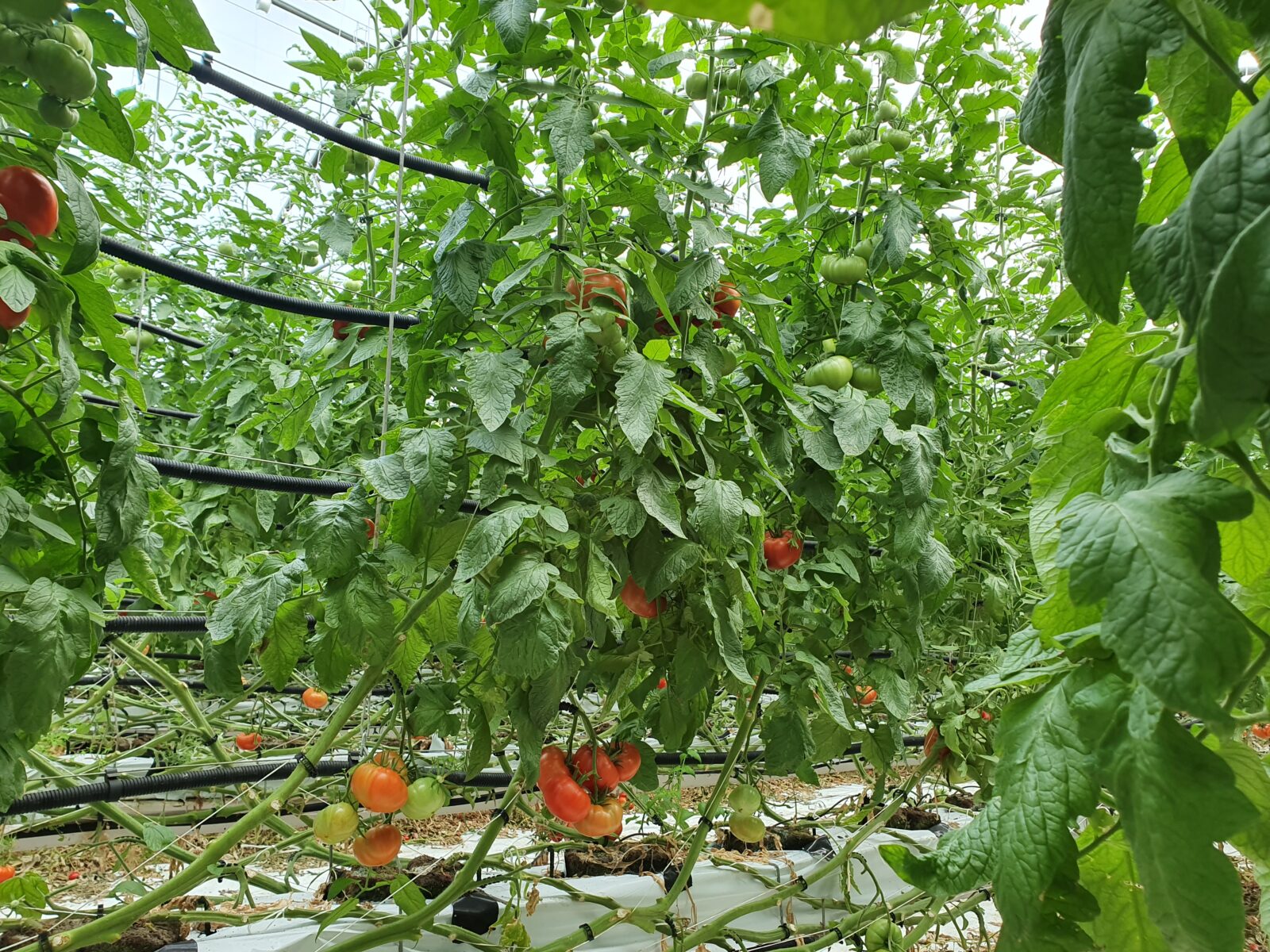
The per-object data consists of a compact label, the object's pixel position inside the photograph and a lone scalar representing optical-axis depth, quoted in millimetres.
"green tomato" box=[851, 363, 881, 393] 1359
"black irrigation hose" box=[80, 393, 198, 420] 948
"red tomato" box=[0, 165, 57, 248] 724
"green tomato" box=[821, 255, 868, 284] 1384
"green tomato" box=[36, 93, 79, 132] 694
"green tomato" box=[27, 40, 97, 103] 637
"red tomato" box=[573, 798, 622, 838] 1212
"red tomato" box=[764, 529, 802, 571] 1377
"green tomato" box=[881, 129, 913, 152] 1341
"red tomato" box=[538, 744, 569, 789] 1216
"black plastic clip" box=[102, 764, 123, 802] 1074
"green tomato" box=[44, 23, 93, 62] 661
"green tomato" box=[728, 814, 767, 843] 1653
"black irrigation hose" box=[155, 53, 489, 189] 1029
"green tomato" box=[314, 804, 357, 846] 1115
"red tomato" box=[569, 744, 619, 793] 1246
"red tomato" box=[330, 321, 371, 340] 1411
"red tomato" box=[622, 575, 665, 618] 1102
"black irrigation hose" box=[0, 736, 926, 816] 1062
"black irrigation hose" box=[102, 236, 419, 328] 1039
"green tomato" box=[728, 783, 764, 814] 1609
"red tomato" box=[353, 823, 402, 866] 1188
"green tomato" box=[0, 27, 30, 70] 634
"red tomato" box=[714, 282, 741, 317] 1173
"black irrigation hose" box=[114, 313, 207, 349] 1315
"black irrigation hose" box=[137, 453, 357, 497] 1045
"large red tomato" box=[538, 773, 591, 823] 1174
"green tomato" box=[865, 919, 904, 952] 1506
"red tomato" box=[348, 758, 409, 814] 1078
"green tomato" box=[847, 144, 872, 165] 1327
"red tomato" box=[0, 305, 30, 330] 713
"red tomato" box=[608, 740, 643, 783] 1293
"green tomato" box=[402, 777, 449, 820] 1123
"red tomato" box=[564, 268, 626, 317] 995
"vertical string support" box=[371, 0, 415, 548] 1030
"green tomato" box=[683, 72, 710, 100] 1229
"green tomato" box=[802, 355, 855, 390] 1335
